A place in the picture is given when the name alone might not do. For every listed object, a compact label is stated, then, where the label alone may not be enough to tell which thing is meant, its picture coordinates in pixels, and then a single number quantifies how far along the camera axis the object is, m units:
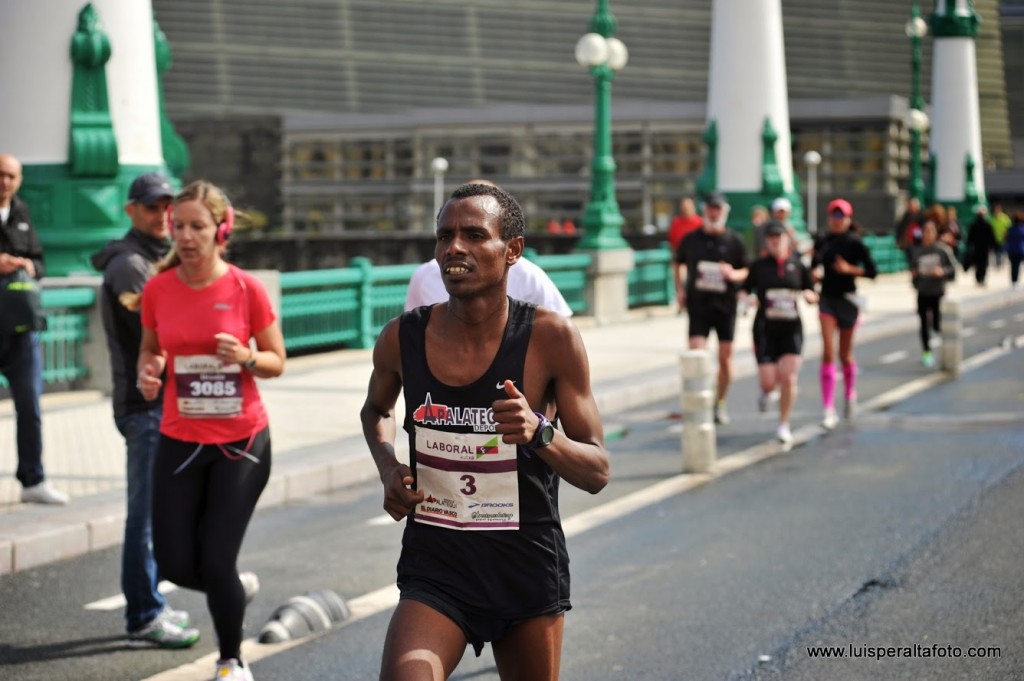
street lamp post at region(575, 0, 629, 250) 26.00
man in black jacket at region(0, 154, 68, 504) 9.62
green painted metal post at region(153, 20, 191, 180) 19.38
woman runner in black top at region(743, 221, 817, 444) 13.38
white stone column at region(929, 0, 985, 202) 59.72
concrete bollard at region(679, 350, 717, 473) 11.66
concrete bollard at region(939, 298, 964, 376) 18.55
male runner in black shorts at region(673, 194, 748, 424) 14.63
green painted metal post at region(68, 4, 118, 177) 16.78
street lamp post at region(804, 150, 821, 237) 53.22
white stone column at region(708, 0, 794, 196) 33.31
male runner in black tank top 4.35
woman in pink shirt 6.11
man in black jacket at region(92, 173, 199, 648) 7.02
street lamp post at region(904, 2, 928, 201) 50.72
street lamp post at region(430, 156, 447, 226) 57.70
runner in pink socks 14.96
